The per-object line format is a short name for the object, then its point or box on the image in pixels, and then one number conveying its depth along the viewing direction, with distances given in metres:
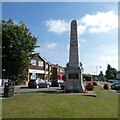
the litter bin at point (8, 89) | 8.88
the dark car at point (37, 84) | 18.83
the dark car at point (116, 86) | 19.49
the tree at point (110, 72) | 67.57
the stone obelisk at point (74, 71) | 12.92
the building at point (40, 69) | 30.67
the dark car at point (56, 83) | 22.49
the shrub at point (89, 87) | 14.40
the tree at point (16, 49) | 20.10
